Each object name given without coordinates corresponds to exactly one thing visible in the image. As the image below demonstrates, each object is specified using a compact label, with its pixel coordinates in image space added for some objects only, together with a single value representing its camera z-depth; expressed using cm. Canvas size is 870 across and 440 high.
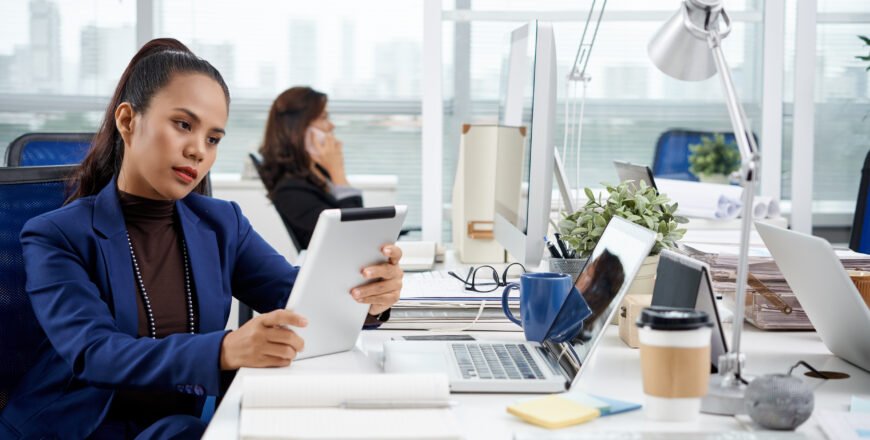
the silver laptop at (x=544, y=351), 111
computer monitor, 164
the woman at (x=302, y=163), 349
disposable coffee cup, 92
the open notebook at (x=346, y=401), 92
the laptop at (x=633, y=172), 206
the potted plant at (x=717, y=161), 386
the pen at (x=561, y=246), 164
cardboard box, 135
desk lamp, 99
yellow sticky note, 94
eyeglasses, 179
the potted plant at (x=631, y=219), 153
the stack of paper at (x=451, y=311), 153
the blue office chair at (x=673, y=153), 415
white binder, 231
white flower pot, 387
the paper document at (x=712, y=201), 282
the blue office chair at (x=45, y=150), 221
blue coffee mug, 131
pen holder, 158
